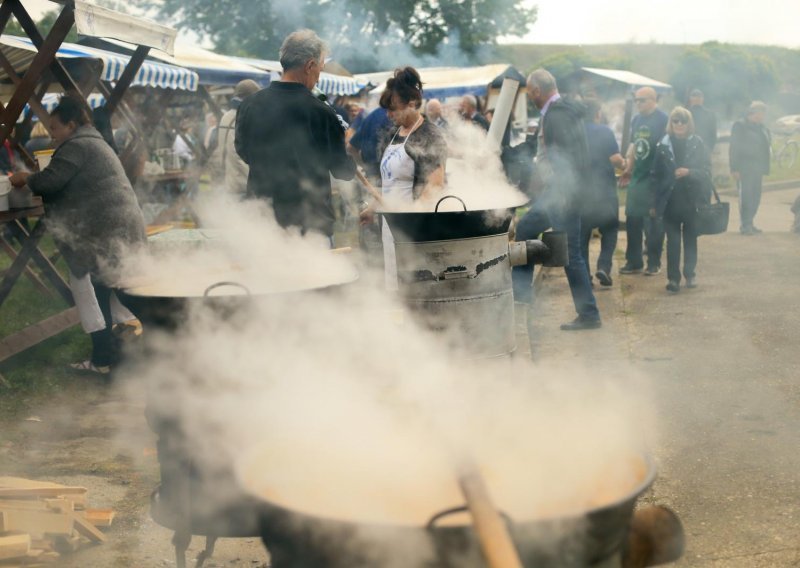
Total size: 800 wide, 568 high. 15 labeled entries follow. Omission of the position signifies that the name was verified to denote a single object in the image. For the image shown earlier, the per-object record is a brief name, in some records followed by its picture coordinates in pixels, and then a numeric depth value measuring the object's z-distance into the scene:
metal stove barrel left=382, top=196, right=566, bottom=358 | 4.55
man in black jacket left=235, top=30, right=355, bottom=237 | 4.72
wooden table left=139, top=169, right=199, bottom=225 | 11.25
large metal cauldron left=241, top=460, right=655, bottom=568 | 1.82
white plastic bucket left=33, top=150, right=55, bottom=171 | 6.58
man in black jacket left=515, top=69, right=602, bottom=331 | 6.88
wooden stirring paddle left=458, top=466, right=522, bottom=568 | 1.66
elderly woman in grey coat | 5.73
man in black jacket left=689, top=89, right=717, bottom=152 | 12.48
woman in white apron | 4.97
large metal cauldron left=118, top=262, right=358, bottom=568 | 3.05
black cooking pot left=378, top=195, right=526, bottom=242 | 4.50
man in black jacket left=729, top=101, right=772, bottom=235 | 12.43
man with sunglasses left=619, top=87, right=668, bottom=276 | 9.38
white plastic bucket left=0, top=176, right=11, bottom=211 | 5.90
